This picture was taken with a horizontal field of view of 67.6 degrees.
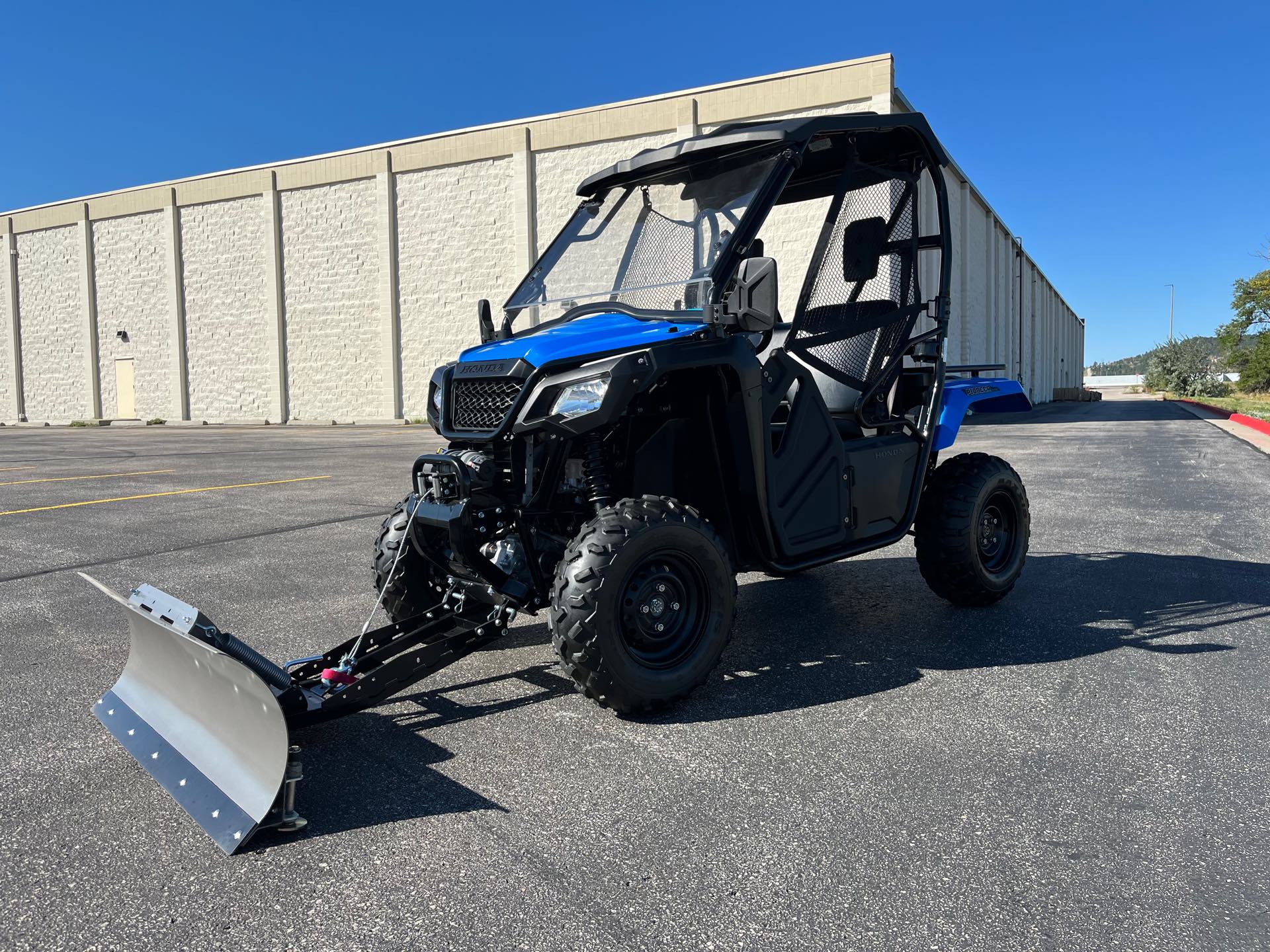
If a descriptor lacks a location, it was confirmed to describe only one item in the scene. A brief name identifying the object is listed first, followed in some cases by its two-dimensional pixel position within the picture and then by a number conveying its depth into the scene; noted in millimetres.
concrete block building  31828
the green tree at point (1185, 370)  90875
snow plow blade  2873
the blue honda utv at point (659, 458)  3484
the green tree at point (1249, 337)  66062
